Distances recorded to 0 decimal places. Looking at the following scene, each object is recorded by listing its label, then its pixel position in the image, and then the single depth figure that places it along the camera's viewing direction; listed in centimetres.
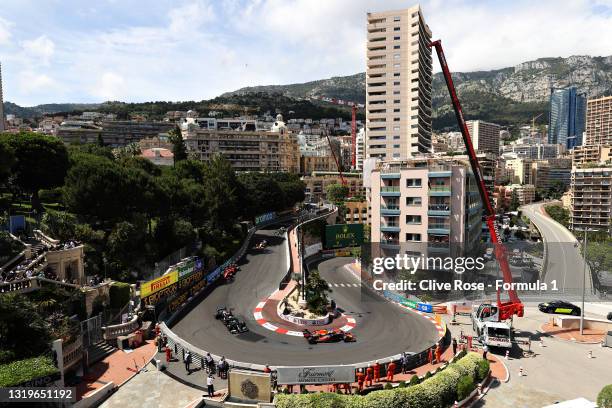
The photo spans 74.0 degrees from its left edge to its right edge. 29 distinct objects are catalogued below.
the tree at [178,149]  10484
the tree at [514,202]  17800
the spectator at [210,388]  2308
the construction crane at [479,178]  3675
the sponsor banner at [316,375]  2317
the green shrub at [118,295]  3594
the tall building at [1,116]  11669
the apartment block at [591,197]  11800
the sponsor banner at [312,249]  7068
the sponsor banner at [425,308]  4141
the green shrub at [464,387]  2251
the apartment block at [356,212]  10006
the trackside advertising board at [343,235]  7631
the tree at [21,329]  2281
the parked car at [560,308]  4281
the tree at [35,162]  5522
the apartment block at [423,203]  5069
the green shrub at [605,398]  1856
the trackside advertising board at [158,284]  3462
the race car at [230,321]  3376
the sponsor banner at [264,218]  8319
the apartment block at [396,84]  10781
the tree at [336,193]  11381
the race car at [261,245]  6531
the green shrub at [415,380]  2264
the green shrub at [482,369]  2492
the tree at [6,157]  4506
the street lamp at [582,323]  3616
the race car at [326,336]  3225
